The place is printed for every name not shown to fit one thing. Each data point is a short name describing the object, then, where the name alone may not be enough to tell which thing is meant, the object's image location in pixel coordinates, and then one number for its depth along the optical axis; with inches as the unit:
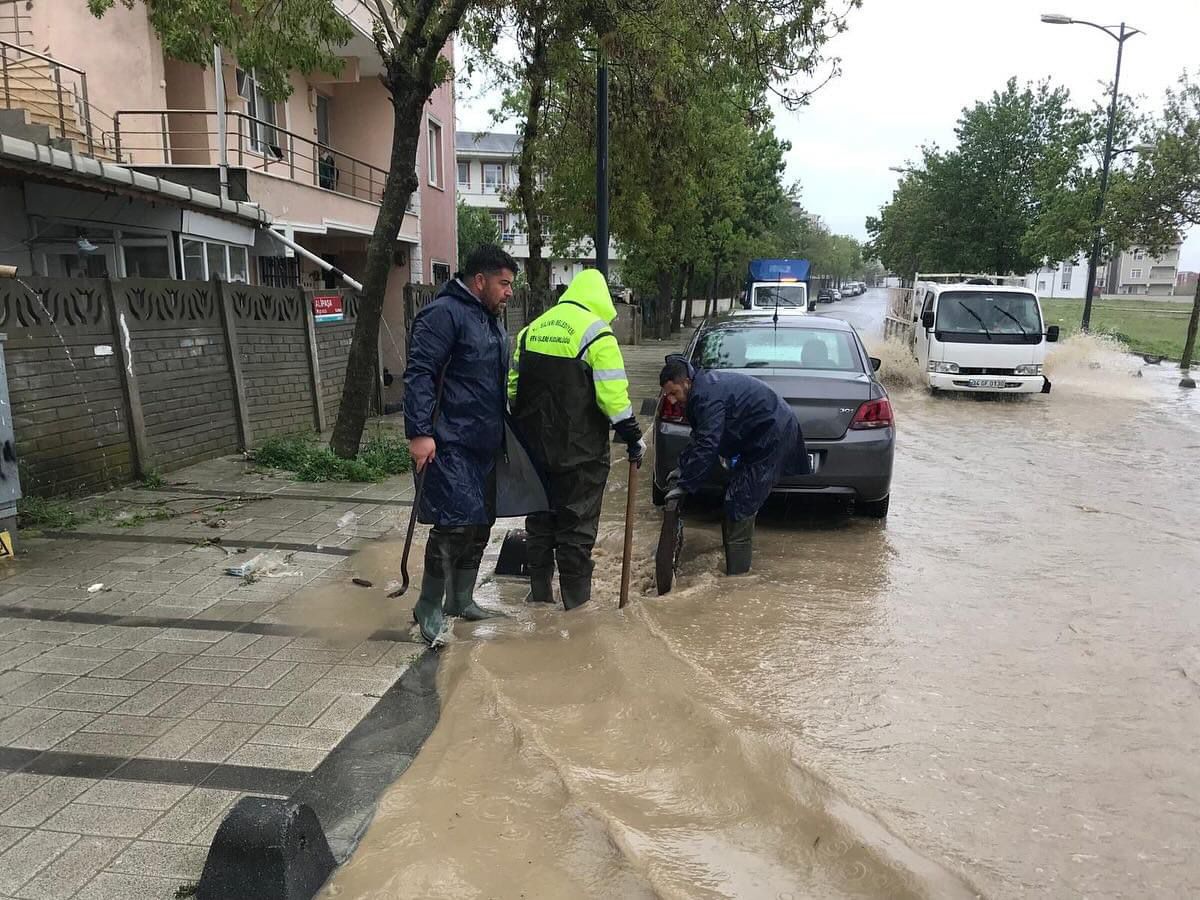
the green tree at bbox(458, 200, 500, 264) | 1900.8
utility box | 211.6
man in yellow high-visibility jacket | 178.5
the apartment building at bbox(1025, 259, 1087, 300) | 3277.6
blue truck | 936.3
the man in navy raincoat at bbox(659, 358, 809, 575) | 202.1
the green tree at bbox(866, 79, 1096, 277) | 1184.8
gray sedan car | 254.5
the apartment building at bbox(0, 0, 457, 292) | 407.2
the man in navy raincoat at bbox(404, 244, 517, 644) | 165.6
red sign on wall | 405.1
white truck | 589.3
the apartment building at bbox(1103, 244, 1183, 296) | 3811.5
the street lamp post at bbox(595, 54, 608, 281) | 368.8
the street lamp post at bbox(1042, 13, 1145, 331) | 833.5
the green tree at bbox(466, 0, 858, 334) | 386.6
